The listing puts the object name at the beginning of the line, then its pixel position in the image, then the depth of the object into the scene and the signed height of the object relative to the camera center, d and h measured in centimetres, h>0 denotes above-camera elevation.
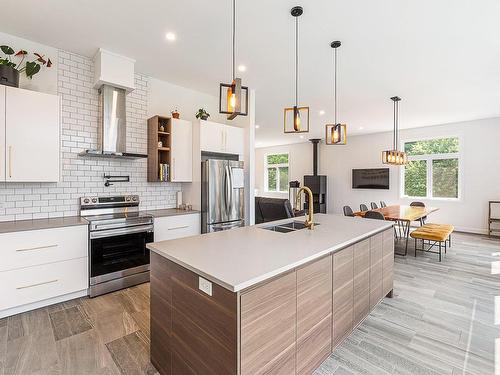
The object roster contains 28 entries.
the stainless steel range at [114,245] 290 -74
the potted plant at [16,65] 261 +130
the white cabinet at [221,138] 394 +75
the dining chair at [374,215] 430 -51
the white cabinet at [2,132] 254 +50
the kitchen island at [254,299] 122 -67
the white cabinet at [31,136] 260 +50
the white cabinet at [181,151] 384 +51
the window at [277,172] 1121 +55
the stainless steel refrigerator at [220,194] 378 -16
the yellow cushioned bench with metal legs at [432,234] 421 -82
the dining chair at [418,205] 631 -49
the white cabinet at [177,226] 346 -60
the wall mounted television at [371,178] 803 +23
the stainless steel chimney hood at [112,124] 331 +79
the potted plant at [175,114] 398 +109
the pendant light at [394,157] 499 +56
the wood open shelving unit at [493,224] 605 -93
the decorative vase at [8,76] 259 +110
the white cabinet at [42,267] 242 -86
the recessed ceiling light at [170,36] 285 +167
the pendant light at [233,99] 198 +67
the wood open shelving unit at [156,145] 373 +58
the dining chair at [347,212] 499 -53
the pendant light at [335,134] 324 +66
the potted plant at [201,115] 414 +112
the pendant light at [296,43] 240 +164
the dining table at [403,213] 444 -55
